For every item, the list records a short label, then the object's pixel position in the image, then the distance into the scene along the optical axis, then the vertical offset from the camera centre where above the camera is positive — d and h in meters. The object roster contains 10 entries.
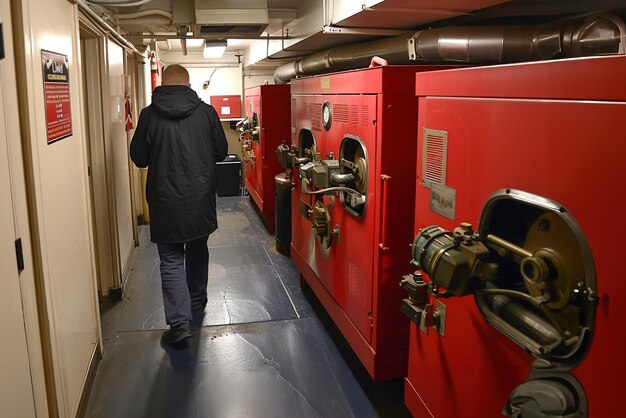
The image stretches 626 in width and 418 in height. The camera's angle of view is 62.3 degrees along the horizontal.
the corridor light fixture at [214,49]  5.79 +0.79
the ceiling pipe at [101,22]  2.87 +0.58
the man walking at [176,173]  3.22 -0.39
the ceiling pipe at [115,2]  3.08 +0.64
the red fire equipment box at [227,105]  8.55 +0.08
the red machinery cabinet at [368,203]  2.31 -0.45
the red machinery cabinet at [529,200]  1.07 -0.23
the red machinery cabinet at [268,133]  5.50 -0.24
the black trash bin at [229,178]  7.88 -1.02
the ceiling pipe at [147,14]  4.16 +0.77
